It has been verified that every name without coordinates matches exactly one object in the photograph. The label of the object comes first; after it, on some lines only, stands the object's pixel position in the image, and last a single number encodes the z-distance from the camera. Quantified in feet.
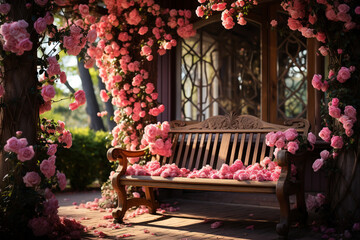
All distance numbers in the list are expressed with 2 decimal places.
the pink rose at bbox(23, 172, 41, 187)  10.00
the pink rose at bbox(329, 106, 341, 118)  11.47
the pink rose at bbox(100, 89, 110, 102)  17.79
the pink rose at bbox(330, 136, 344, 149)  11.70
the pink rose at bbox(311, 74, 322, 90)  11.96
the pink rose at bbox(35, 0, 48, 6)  10.84
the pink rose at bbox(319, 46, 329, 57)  12.16
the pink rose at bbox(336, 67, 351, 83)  11.43
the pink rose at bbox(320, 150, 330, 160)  11.98
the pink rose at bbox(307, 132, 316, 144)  12.43
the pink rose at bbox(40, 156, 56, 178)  10.33
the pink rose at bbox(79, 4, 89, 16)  15.71
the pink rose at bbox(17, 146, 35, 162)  9.74
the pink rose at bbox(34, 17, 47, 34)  10.62
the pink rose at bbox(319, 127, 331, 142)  12.01
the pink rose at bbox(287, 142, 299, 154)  11.96
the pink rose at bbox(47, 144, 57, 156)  10.66
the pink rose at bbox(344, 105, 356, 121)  11.30
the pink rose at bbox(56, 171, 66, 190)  10.68
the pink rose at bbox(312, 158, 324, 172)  11.77
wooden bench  11.34
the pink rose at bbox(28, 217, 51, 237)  10.09
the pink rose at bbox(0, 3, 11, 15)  10.55
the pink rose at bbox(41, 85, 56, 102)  10.85
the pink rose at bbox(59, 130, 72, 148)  11.60
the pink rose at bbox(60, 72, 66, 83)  11.10
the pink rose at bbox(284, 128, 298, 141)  12.18
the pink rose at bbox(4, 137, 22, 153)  9.76
